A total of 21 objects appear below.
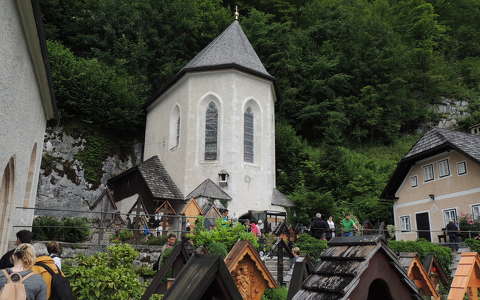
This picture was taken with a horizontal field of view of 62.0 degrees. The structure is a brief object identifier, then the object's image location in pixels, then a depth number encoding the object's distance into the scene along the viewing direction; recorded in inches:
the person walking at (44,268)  162.2
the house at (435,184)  690.2
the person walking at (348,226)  573.3
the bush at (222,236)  411.8
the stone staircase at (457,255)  545.9
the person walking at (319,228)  573.0
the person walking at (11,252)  185.6
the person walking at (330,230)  584.4
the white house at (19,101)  310.5
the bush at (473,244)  538.0
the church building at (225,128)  784.9
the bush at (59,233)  511.8
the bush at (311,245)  512.1
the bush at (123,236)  488.4
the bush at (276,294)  358.6
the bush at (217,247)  374.3
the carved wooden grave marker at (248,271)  215.9
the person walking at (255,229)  539.7
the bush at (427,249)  534.6
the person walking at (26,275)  145.5
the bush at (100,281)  210.4
